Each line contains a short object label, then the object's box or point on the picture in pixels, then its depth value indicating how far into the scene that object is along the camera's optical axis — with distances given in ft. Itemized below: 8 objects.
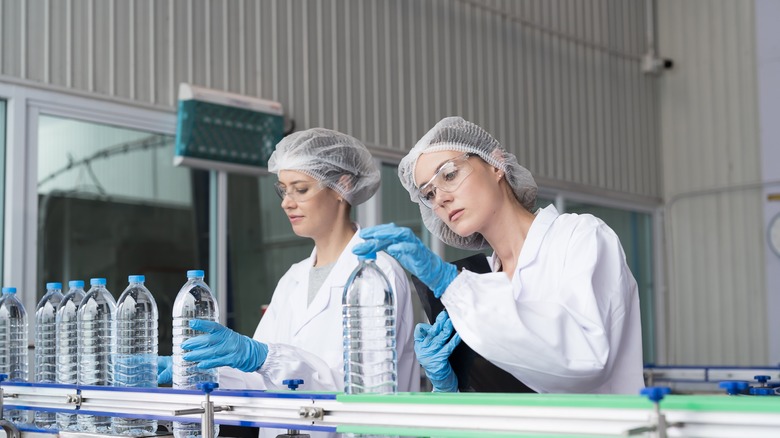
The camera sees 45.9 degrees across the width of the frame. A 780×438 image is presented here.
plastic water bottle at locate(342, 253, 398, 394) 5.74
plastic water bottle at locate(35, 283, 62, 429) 8.64
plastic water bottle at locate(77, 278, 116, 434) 7.77
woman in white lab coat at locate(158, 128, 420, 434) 8.07
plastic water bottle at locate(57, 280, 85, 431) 8.16
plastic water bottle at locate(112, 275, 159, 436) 7.37
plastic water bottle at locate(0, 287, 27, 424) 8.64
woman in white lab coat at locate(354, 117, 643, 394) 5.63
